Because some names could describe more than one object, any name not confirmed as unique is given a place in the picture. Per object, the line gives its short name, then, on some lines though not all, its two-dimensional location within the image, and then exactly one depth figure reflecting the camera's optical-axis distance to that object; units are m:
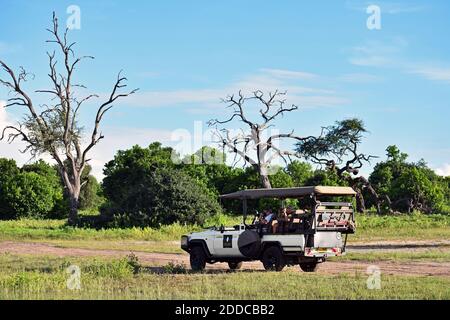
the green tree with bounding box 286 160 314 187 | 74.38
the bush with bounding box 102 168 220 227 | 44.25
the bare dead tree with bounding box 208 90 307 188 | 64.44
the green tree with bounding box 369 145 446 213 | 66.38
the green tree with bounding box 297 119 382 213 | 68.62
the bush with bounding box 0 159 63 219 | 66.81
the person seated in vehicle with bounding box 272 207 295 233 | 21.11
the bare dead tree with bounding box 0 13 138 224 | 56.00
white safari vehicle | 20.34
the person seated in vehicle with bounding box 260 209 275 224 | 21.26
